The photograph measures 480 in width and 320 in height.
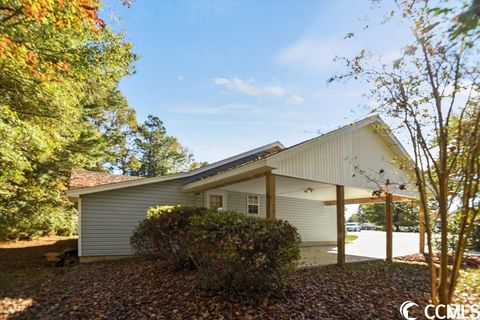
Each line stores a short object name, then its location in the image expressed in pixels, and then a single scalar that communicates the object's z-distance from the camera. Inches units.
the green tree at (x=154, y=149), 1311.5
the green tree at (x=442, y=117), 102.2
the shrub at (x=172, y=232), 268.9
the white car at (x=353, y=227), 1328.7
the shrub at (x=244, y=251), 182.7
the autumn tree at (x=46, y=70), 199.3
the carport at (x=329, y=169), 273.0
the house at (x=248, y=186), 292.2
